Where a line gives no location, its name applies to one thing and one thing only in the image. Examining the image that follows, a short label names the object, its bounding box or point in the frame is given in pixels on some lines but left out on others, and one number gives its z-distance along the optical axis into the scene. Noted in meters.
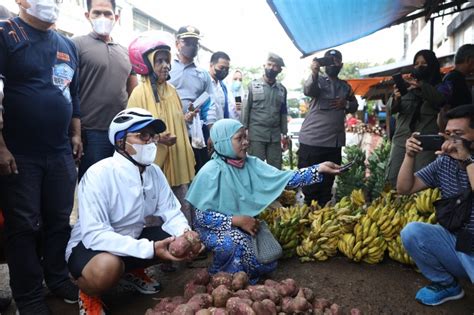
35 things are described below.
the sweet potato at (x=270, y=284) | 2.40
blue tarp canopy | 4.51
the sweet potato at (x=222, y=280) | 2.49
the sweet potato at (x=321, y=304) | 2.24
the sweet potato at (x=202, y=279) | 2.67
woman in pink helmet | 3.37
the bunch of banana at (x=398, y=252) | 3.42
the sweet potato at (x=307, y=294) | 2.30
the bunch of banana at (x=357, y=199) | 4.33
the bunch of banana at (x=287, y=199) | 5.41
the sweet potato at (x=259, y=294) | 2.22
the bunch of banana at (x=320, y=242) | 3.67
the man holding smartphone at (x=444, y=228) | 2.45
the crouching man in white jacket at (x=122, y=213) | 2.45
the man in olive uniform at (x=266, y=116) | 5.44
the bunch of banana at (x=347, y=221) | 3.73
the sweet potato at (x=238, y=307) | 2.02
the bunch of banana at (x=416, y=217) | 3.51
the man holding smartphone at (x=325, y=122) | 4.95
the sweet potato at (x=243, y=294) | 2.24
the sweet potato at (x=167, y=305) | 2.25
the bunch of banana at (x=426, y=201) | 3.67
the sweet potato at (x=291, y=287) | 2.35
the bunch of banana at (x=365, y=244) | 3.52
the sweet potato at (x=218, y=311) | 2.05
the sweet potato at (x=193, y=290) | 2.50
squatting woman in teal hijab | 3.02
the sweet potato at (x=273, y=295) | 2.23
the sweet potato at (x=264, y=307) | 2.08
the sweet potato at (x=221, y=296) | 2.24
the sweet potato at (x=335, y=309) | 2.18
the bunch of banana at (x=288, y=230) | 3.74
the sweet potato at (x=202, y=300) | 2.20
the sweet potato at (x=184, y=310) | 2.08
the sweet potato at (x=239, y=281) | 2.46
